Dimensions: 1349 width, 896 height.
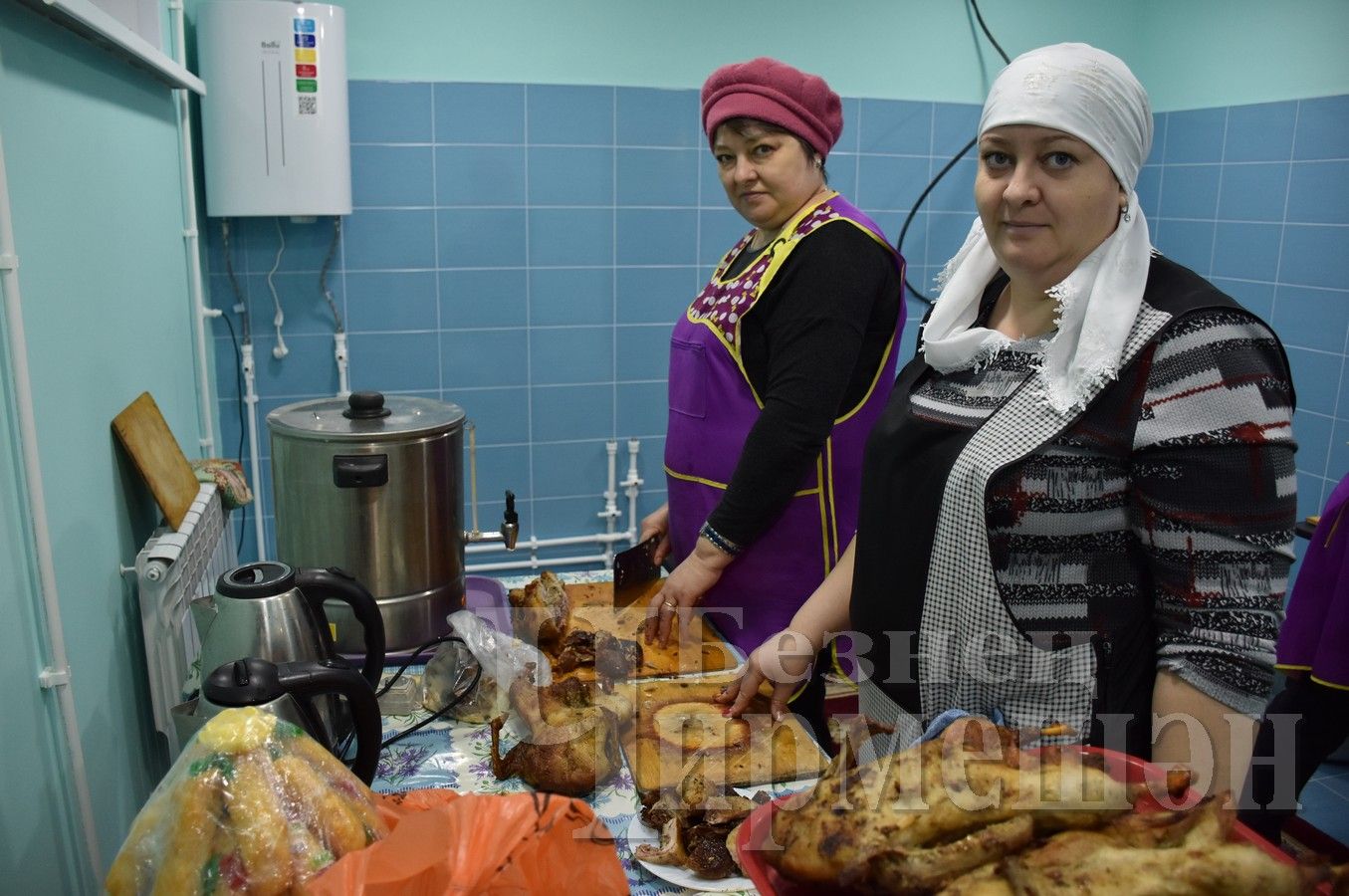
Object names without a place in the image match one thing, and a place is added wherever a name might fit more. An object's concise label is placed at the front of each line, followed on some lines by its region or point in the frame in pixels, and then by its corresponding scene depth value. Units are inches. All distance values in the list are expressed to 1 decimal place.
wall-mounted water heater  97.3
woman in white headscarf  36.5
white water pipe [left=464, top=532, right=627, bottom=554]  123.0
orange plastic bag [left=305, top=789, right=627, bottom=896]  25.8
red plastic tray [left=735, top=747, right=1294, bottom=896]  23.6
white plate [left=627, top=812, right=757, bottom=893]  36.7
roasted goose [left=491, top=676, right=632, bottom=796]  43.1
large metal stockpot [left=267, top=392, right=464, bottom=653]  55.1
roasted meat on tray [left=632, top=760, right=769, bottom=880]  37.1
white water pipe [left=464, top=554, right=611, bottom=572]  123.9
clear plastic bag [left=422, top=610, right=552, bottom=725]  50.3
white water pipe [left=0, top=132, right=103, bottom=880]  37.3
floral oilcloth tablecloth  42.6
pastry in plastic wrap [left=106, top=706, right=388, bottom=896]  26.1
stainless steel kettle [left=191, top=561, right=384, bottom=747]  40.3
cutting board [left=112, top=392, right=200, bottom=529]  53.3
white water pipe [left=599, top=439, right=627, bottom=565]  124.7
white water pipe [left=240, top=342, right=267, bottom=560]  110.6
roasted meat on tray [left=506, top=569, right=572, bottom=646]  59.2
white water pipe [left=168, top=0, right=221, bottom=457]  83.7
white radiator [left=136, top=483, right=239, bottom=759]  48.2
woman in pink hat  63.0
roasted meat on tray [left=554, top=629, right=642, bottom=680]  55.6
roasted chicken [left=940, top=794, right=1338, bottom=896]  19.0
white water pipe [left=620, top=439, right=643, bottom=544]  125.4
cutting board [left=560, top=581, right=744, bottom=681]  57.0
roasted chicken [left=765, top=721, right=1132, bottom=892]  21.9
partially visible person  84.9
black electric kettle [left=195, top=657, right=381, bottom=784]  33.3
